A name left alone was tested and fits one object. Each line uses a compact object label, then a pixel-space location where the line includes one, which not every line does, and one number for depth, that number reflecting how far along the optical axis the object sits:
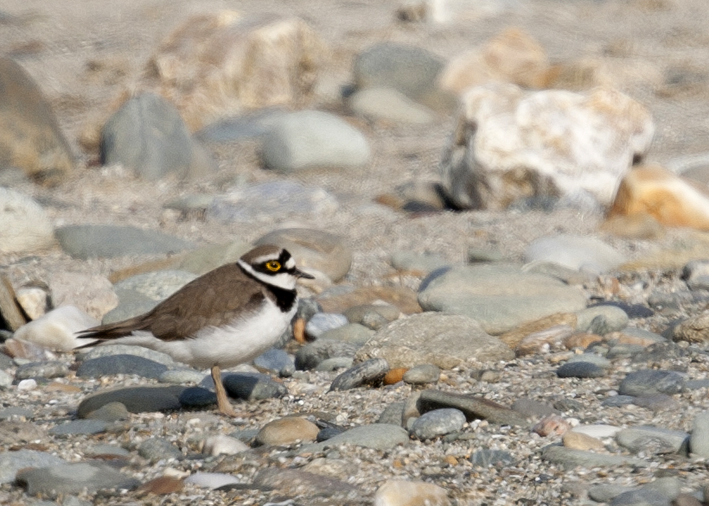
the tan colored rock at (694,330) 10.49
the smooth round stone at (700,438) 7.31
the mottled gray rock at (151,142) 20.64
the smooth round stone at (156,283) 13.09
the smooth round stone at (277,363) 11.27
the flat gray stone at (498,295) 11.95
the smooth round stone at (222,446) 8.05
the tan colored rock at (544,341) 10.91
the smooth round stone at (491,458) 7.54
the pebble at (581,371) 9.62
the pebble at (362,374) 9.80
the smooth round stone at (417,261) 15.00
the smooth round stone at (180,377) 10.65
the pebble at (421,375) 9.69
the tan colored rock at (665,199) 16.69
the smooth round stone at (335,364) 10.95
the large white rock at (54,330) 11.87
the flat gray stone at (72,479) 7.25
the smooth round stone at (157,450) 8.09
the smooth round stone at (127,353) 11.23
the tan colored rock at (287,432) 8.19
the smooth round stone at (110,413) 9.05
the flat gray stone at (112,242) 15.27
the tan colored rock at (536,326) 11.38
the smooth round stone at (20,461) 7.51
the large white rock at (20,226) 15.05
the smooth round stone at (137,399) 9.34
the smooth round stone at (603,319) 11.45
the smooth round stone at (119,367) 10.74
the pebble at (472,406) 8.29
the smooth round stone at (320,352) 11.34
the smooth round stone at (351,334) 11.98
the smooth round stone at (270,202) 17.84
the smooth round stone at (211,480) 7.37
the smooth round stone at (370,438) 7.88
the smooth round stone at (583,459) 7.34
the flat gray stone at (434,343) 10.26
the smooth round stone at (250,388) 9.89
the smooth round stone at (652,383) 8.94
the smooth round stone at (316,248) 14.45
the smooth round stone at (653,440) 7.56
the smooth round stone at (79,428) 8.68
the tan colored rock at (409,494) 6.71
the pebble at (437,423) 8.08
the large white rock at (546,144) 17.91
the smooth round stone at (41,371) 10.78
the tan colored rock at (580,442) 7.68
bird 8.98
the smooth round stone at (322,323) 12.41
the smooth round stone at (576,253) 14.71
